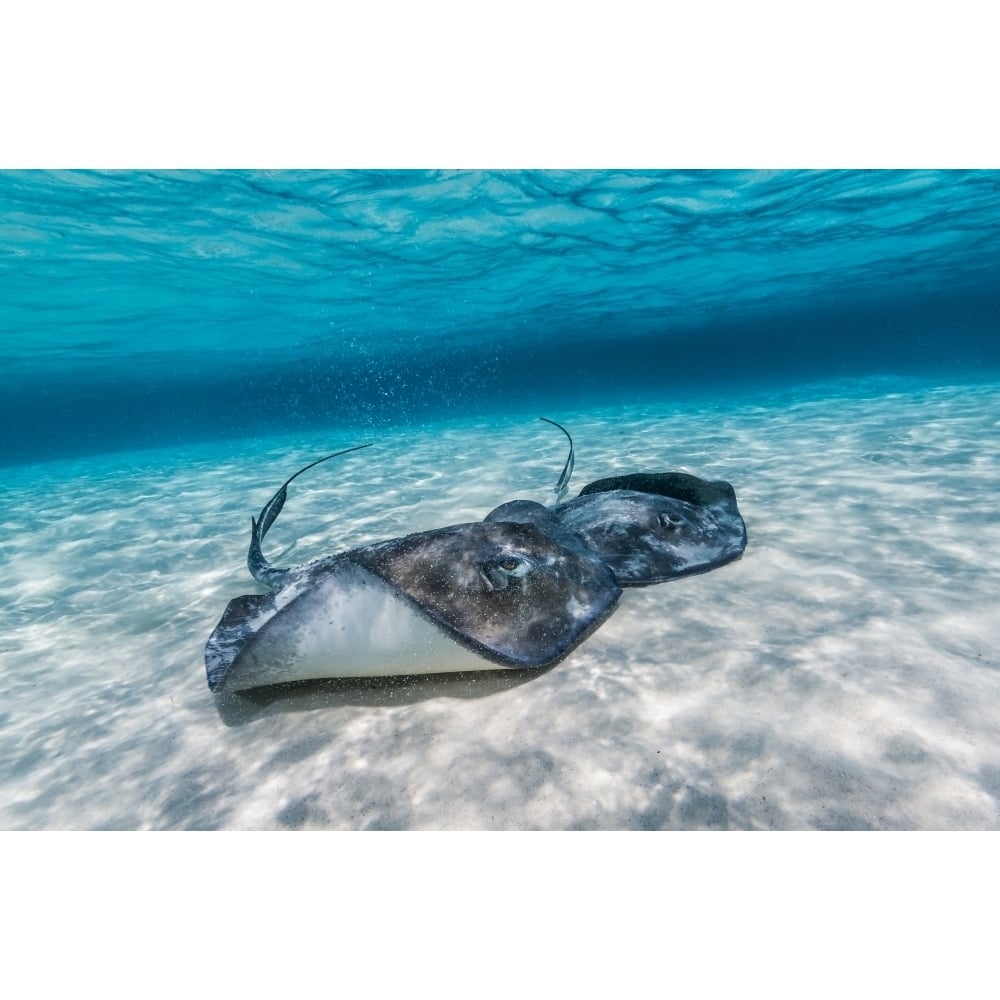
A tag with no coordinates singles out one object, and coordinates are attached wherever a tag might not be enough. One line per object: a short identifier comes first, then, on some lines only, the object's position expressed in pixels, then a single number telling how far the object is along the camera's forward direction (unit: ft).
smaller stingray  12.59
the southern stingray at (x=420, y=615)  8.43
